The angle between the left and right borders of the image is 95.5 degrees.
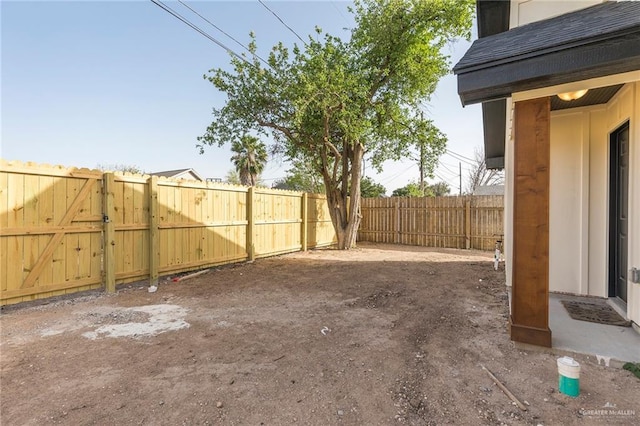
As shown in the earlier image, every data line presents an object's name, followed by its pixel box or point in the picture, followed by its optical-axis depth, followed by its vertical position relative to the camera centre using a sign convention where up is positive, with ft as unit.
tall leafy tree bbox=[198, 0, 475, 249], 27.14 +12.48
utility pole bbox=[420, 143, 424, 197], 34.67 +7.28
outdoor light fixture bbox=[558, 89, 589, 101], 8.34 +3.58
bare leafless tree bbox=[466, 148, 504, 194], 91.09 +12.62
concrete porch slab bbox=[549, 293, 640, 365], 7.61 -3.63
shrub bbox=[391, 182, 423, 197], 63.21 +6.12
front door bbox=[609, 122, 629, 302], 10.63 +0.13
